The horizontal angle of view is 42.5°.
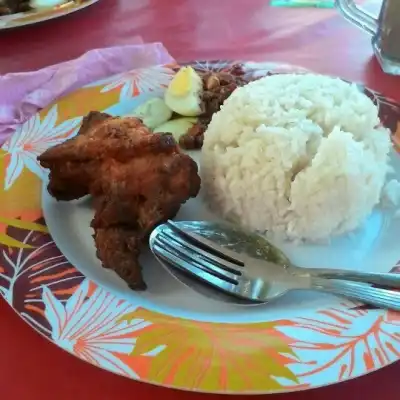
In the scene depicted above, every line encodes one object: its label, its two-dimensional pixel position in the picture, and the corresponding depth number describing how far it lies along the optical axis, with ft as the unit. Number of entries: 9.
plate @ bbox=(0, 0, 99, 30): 1.36
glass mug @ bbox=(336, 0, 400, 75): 1.29
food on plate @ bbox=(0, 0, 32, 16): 1.39
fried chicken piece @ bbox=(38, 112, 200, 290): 0.81
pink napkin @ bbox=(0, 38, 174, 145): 1.17
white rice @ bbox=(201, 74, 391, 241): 0.90
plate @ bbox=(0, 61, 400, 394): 0.65
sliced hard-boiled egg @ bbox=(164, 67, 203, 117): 1.15
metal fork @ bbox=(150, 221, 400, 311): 0.76
